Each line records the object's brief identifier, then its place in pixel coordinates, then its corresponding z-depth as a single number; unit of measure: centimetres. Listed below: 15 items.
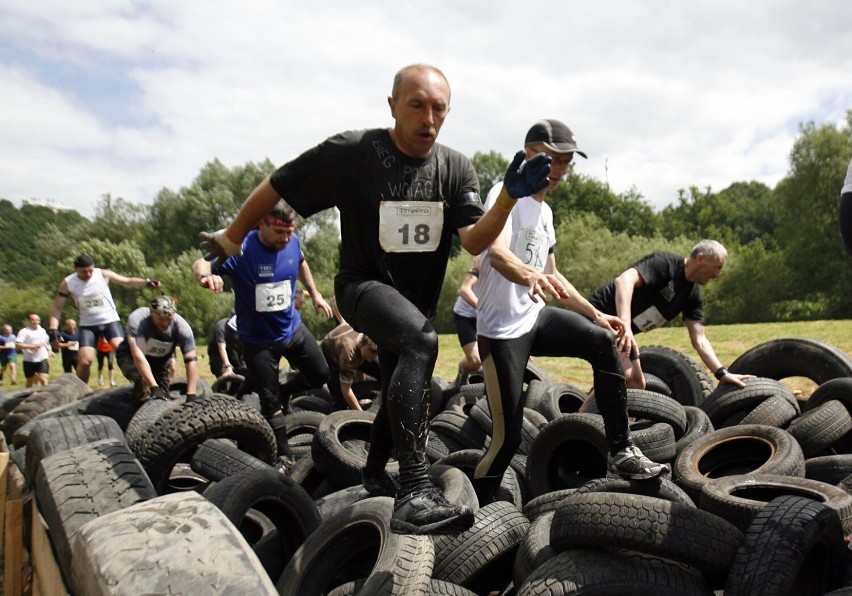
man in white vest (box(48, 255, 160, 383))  1011
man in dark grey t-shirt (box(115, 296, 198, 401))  737
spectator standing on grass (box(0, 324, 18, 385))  1784
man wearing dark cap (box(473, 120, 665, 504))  363
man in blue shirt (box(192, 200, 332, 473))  570
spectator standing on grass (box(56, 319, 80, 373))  1304
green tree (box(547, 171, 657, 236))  6525
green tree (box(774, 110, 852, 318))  3759
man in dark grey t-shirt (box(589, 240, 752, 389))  563
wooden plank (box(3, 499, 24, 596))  274
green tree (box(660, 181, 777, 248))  6619
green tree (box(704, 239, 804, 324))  3994
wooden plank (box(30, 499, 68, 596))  211
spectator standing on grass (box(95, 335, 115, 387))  1046
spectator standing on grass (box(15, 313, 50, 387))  1483
